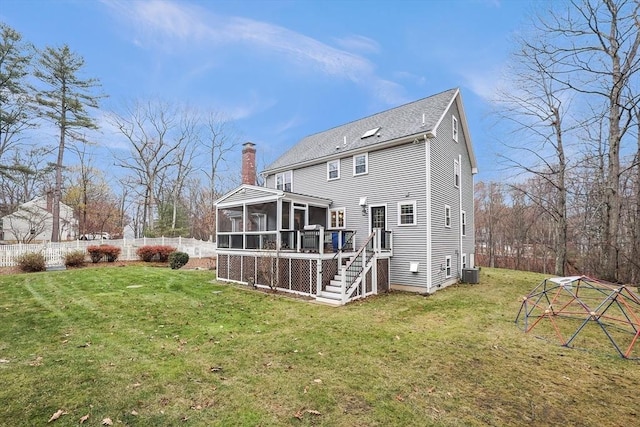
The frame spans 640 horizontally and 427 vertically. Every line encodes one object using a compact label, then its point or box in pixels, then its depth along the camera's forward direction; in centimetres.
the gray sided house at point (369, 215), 1056
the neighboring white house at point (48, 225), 3484
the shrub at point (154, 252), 1928
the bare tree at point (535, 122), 1706
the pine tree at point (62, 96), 1984
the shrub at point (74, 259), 1583
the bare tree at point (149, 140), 2770
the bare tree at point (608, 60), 1267
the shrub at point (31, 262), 1416
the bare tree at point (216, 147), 3138
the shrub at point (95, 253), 1723
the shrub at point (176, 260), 1788
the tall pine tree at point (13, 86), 1777
